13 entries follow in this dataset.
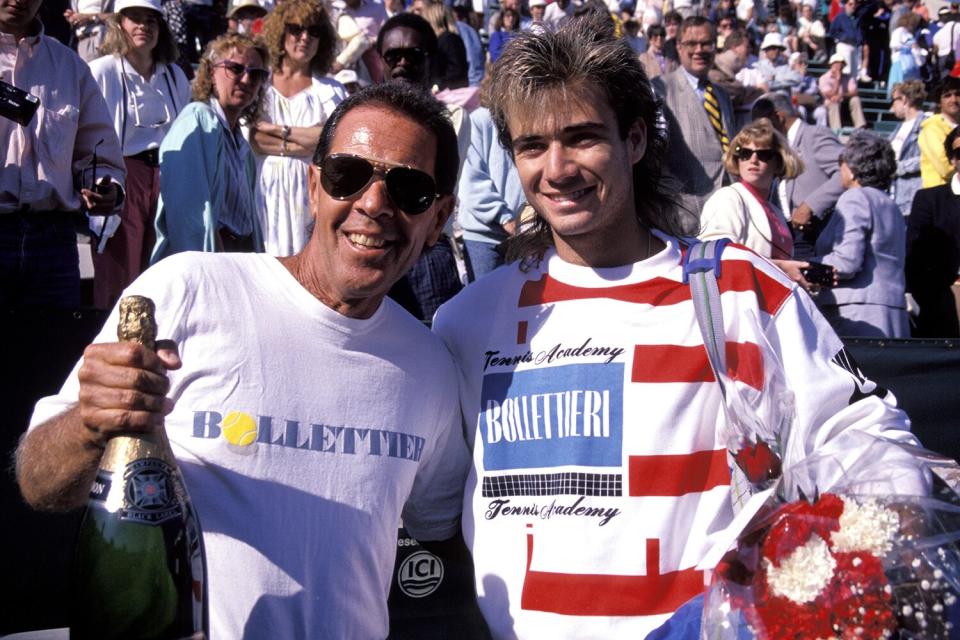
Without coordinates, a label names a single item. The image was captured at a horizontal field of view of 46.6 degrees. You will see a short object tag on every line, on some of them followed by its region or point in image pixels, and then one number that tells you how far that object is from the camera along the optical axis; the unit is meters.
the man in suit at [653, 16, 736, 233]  6.88
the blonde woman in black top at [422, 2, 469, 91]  8.55
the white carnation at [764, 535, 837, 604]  1.71
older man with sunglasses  2.25
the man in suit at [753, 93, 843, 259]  8.42
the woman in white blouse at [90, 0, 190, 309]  5.70
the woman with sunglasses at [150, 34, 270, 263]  5.08
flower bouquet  1.71
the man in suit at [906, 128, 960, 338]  7.56
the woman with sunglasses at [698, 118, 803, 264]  6.17
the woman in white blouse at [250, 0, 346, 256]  5.70
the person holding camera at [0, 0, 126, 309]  4.44
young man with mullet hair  2.41
